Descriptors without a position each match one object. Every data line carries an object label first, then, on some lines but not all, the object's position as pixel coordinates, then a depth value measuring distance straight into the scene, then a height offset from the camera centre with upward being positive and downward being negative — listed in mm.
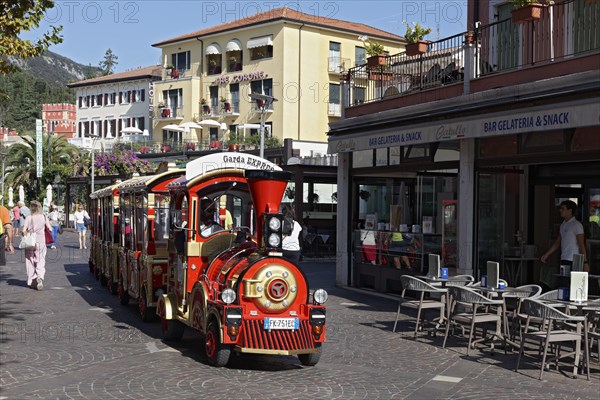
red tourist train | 10266 -721
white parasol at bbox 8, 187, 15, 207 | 51812 +791
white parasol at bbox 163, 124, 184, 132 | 53000 +5067
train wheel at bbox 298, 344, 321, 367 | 10516 -1734
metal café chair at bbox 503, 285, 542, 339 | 11763 -1055
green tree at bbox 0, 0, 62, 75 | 14227 +3011
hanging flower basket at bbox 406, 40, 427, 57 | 17203 +3273
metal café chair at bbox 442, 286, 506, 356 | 11352 -1337
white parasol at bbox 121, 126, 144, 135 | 56359 +5215
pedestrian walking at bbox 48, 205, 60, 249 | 34631 -450
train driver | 11867 -100
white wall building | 79188 +10079
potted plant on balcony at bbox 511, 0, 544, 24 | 13820 +3203
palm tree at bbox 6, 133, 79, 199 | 59469 +3612
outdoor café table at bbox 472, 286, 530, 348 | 11845 -1044
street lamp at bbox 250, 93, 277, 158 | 25791 +3412
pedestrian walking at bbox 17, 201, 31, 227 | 32816 -87
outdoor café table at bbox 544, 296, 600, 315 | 10391 -1048
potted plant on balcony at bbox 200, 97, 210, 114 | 68250 +8158
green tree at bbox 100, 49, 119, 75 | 135625 +22962
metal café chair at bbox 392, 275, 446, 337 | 12797 -1086
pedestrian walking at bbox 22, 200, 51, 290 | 19078 -857
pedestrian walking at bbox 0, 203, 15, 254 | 20828 -263
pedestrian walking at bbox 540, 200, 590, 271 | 13469 -323
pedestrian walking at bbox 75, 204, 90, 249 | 34188 -547
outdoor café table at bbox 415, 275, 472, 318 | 13352 -991
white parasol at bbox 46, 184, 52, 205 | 51084 +906
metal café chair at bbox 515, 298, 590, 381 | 9883 -1346
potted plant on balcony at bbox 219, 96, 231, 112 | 66562 +8082
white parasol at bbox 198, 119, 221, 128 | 55228 +5566
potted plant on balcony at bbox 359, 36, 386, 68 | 19000 +3329
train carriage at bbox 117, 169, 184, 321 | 14320 -540
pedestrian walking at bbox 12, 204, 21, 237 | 36800 -380
